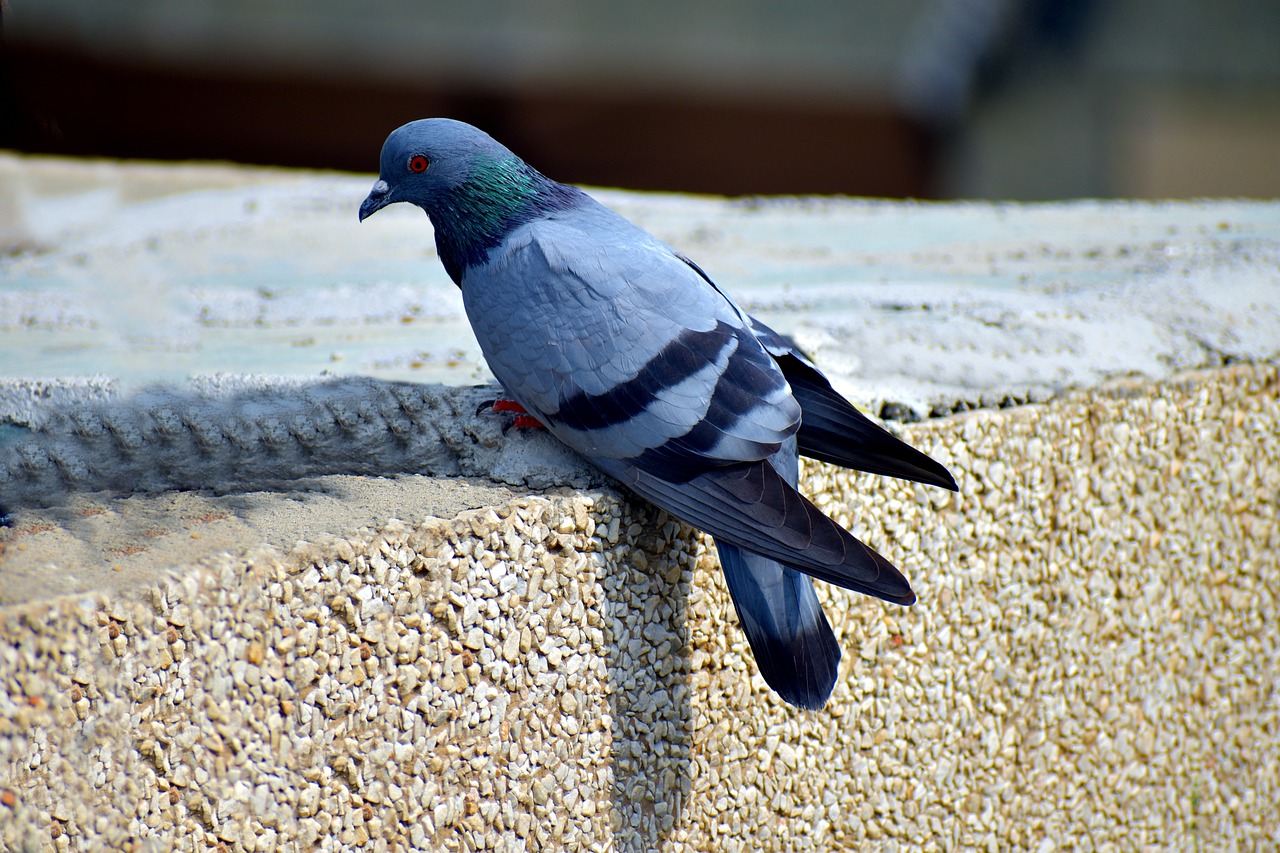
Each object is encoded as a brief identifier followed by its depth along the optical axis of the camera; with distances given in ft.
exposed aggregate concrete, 16.91
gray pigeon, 17.09
